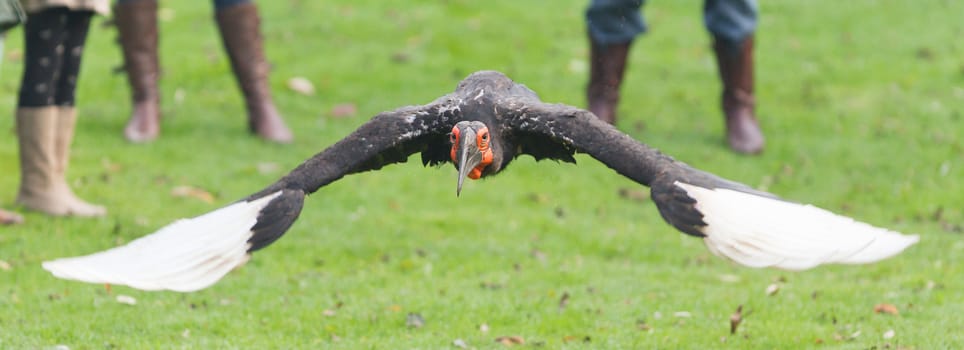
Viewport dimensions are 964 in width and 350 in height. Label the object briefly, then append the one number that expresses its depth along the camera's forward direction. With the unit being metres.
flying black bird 8.65
